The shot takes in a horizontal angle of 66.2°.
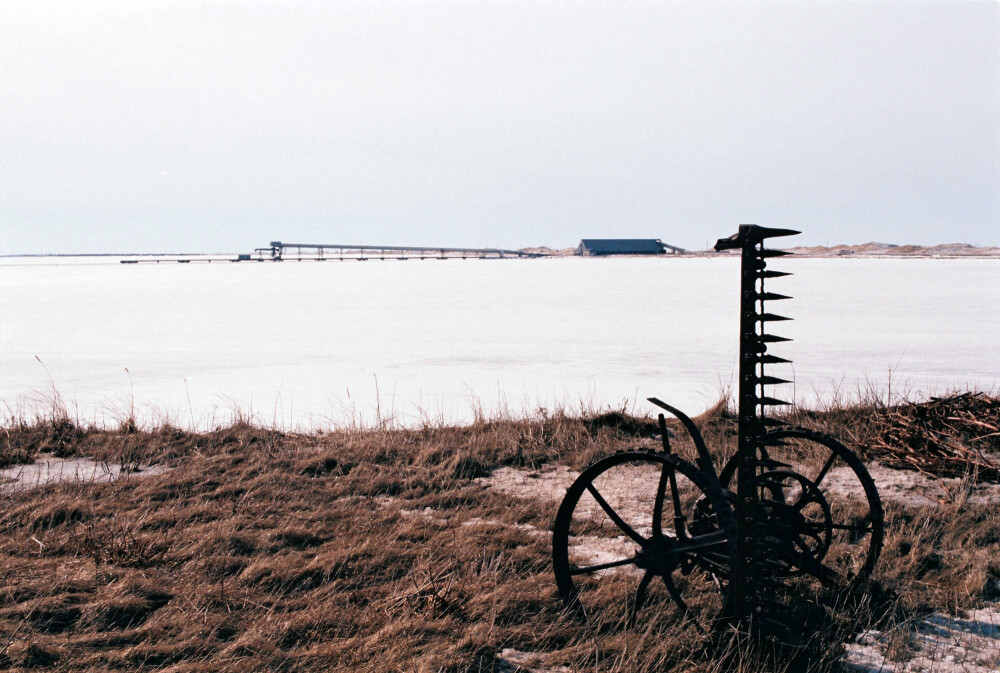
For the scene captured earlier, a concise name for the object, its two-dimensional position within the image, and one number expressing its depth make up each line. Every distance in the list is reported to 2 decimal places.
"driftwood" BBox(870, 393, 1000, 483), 6.33
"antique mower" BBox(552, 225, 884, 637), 3.27
